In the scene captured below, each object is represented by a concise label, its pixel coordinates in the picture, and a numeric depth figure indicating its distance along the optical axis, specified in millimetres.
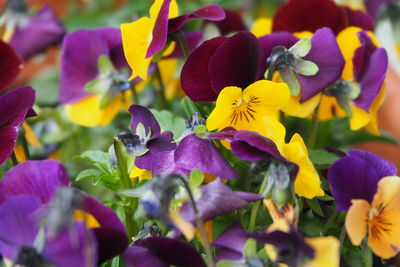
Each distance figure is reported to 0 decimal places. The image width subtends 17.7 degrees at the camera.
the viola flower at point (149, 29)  438
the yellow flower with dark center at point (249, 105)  420
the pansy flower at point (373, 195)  411
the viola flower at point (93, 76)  501
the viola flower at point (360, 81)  465
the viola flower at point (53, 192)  393
